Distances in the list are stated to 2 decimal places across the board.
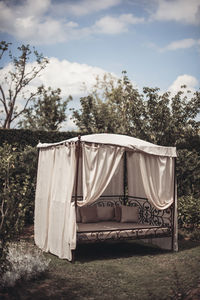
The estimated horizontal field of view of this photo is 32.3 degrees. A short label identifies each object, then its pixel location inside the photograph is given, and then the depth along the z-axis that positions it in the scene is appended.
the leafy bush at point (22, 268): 4.78
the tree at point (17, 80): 16.66
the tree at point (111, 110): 12.59
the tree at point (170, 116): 12.06
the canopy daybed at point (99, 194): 6.50
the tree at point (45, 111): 19.22
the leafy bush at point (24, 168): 9.12
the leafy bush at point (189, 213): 9.05
